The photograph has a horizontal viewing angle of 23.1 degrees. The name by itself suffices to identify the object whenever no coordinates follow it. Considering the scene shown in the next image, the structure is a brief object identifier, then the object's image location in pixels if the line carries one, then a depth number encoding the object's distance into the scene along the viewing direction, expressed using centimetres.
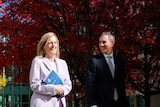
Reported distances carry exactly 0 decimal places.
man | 553
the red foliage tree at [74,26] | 1456
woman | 484
